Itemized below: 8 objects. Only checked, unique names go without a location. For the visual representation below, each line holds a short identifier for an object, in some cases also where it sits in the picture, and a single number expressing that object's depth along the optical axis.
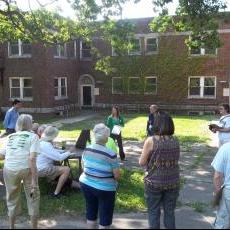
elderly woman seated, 5.38
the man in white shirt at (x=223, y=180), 3.38
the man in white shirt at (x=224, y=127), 6.27
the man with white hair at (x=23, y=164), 4.14
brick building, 19.38
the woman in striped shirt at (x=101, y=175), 3.64
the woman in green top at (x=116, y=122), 8.33
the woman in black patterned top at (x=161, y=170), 3.46
